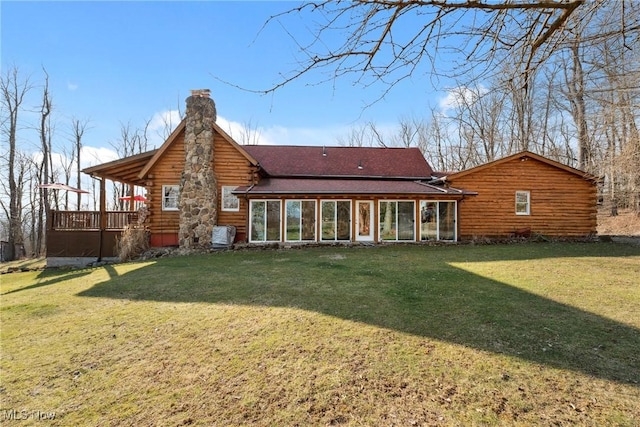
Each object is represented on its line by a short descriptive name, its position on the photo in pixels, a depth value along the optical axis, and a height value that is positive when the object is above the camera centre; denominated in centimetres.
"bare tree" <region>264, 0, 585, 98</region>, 292 +196
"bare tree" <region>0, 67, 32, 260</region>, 2176 +419
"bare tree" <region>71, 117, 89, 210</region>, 2862 +775
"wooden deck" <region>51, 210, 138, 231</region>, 1389 -19
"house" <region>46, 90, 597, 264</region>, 1433 +81
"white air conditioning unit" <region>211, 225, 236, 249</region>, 1380 -102
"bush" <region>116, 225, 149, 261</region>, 1330 -121
